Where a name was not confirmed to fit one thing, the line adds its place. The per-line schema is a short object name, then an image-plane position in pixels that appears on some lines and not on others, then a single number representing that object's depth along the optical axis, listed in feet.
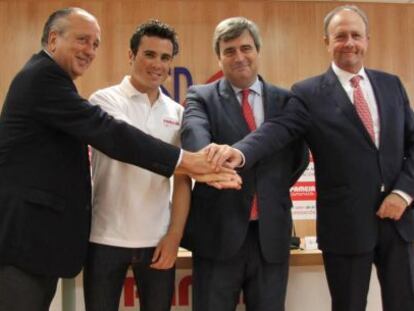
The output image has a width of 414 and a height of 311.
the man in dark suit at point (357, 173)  6.32
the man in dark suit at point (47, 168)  5.63
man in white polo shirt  6.36
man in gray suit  6.35
